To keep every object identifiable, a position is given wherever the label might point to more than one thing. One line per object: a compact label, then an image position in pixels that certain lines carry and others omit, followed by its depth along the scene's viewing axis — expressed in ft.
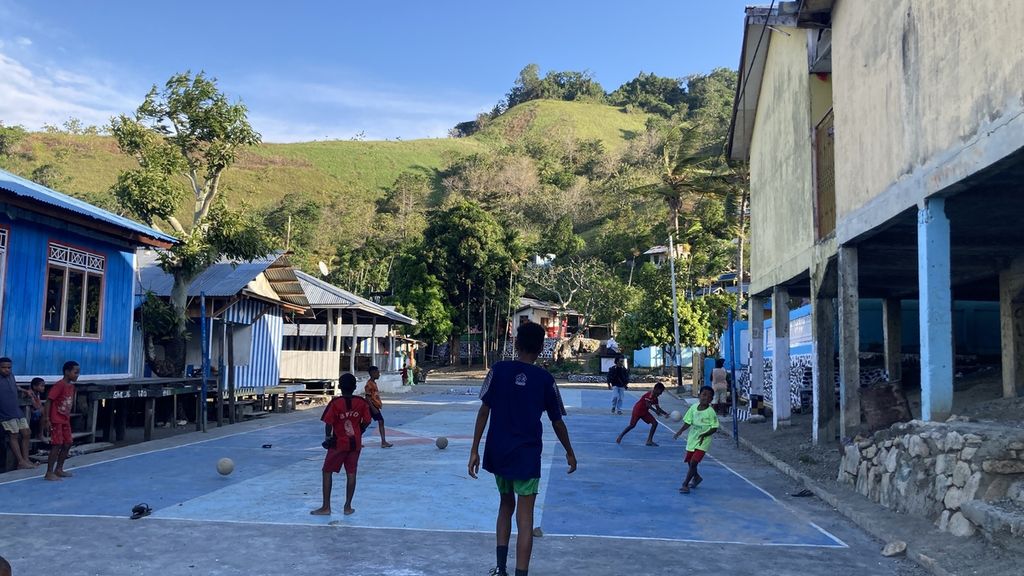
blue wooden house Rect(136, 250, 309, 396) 70.63
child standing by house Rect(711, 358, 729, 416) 75.36
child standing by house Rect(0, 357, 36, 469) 37.19
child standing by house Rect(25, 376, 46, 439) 41.85
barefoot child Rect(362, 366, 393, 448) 48.31
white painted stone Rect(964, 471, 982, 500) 24.31
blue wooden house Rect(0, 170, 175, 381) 45.09
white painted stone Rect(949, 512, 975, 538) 23.86
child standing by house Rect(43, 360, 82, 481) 35.14
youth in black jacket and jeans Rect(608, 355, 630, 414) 79.97
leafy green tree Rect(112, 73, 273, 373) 60.49
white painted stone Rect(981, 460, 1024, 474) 24.09
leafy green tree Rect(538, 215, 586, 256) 185.78
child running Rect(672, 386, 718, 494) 35.35
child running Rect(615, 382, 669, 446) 51.42
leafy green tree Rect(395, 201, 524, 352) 167.53
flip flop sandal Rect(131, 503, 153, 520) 26.83
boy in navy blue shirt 19.07
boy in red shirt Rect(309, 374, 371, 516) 28.19
